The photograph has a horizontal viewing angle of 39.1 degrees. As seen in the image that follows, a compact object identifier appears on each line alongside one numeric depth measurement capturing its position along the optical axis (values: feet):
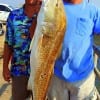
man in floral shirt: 4.37
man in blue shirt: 4.07
